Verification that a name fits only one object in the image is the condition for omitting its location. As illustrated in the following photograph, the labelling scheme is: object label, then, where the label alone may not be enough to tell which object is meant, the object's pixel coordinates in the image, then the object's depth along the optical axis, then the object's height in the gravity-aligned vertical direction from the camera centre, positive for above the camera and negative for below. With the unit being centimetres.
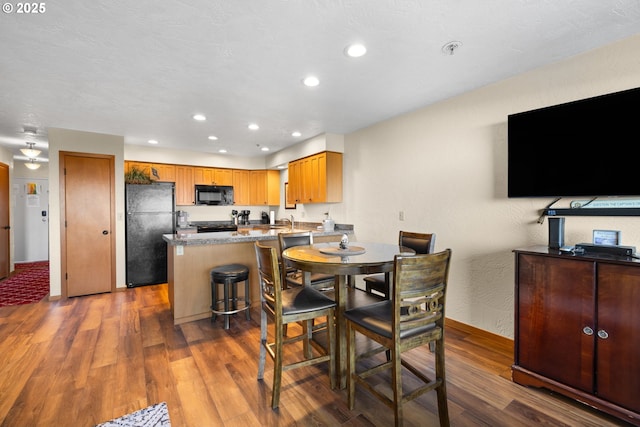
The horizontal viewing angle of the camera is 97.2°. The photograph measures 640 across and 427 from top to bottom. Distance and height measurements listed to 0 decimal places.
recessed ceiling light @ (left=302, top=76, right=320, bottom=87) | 256 +119
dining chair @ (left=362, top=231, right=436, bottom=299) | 248 -34
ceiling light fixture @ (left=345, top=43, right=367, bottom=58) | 205 +119
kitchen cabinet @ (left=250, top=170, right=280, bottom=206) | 648 +55
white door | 638 -20
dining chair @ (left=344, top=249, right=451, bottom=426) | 144 -64
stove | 576 -36
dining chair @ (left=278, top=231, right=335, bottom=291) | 261 -63
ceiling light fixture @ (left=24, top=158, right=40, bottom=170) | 561 +95
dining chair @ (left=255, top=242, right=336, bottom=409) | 175 -65
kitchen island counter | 312 -61
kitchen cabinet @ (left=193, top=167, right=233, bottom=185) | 581 +73
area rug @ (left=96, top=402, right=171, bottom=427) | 163 -123
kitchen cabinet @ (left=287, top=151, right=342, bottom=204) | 444 +52
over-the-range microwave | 582 +33
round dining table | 175 -34
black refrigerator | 446 -29
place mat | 208 -32
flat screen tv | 192 +45
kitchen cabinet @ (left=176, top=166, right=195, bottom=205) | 561 +49
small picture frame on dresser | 186 -20
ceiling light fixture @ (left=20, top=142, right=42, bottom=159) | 437 +92
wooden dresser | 159 -75
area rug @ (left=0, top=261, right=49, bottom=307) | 396 -122
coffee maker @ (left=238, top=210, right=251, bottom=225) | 651 -16
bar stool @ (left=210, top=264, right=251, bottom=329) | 295 -82
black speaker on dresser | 204 -18
